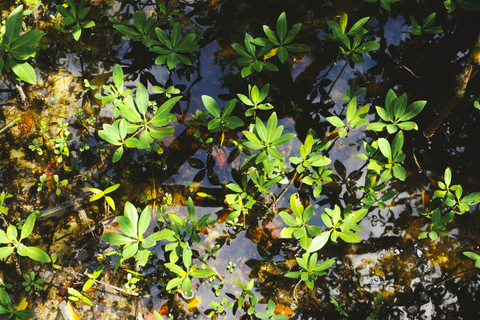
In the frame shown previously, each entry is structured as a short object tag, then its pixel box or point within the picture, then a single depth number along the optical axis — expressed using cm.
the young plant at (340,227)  209
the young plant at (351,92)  242
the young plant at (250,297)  227
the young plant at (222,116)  220
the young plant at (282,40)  230
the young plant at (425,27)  243
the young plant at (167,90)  253
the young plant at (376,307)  236
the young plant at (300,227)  207
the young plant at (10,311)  193
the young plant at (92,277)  228
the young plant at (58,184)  240
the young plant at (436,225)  229
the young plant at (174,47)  235
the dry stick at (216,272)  242
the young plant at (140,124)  203
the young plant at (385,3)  231
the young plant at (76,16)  240
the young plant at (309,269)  213
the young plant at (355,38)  231
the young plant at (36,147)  246
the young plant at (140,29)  236
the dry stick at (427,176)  261
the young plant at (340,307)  231
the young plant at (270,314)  214
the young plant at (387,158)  218
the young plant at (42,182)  241
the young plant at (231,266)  245
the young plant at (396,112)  217
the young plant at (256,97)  234
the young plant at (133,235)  190
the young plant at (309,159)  216
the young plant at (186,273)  203
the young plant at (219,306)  231
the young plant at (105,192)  222
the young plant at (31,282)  226
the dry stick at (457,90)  196
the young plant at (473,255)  212
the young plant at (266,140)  207
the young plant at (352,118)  221
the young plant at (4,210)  228
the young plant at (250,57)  233
